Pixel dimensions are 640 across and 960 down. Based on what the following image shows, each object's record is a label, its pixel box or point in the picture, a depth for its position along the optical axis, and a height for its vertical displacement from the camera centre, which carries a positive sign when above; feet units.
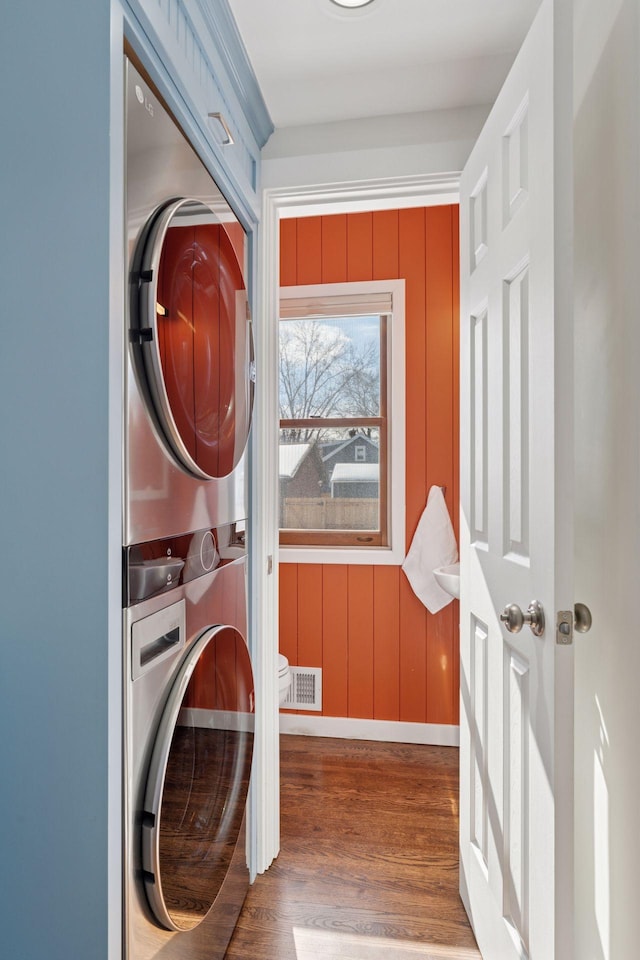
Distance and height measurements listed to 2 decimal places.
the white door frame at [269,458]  5.82 +0.27
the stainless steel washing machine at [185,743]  3.14 -1.65
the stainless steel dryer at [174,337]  3.14 +0.91
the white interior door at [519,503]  3.23 -0.13
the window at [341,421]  9.32 +1.05
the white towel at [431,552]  8.95 -1.04
